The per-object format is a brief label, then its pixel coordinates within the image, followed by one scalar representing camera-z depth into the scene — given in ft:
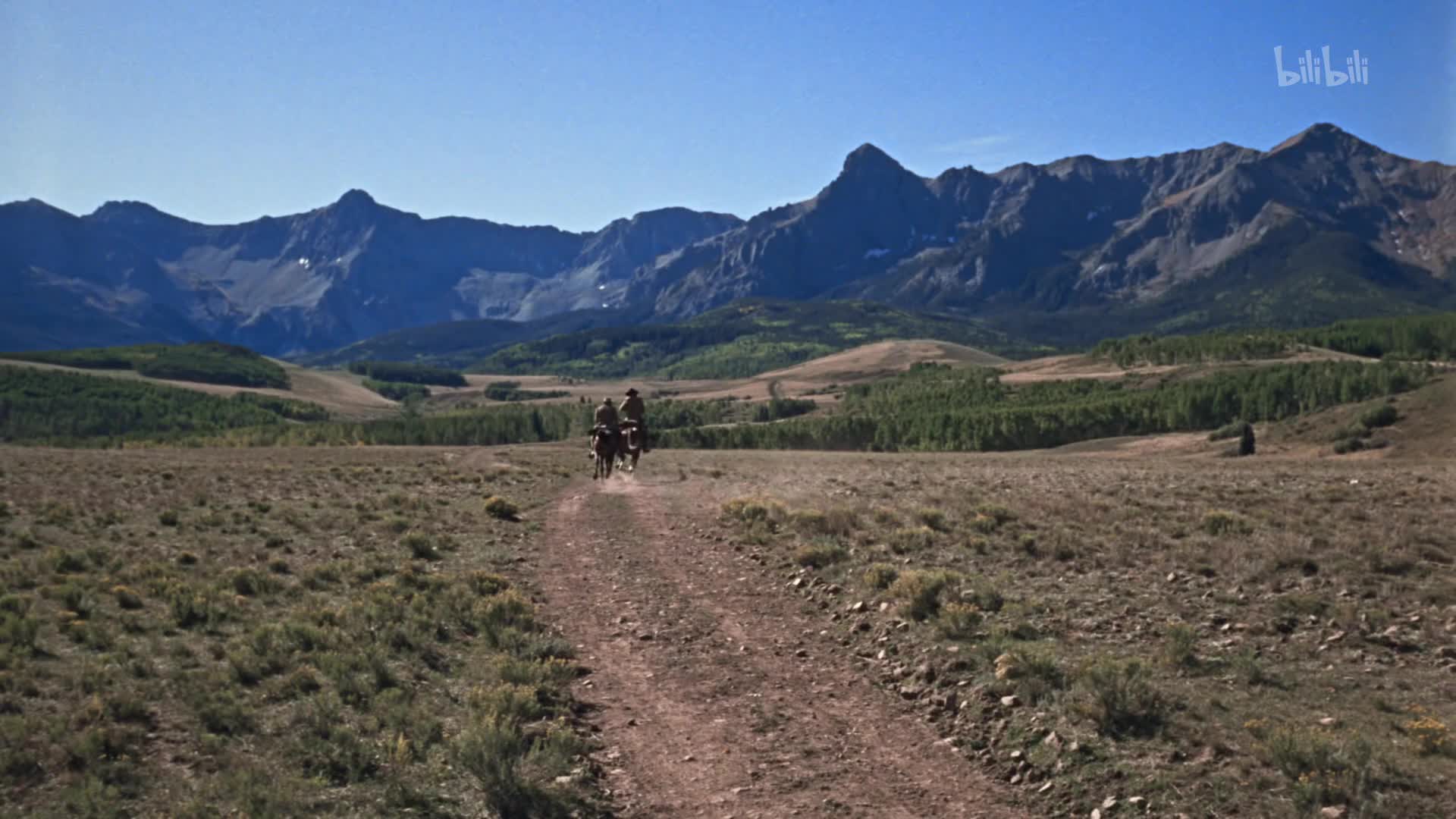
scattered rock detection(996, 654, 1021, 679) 39.24
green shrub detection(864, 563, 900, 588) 55.62
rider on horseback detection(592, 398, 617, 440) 123.85
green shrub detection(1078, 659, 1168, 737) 34.01
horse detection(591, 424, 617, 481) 125.08
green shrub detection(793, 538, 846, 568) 64.03
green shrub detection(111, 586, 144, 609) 51.85
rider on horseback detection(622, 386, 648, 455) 119.34
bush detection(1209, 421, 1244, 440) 280.72
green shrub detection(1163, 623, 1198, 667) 40.01
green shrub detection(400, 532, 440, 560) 71.51
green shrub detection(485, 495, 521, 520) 93.71
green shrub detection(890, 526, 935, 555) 67.36
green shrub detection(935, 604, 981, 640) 45.85
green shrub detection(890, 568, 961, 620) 49.88
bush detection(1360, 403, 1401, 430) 232.32
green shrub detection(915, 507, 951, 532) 76.13
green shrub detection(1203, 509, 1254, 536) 68.64
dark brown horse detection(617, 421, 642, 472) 124.57
